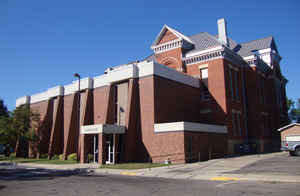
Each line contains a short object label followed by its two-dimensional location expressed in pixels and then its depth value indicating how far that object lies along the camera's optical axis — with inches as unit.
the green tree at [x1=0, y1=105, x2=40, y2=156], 1446.9
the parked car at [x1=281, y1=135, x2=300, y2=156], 983.6
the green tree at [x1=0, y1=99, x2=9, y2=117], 2406.3
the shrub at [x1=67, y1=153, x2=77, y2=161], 1243.5
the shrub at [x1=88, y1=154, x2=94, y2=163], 1097.4
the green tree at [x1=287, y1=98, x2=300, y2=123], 2689.5
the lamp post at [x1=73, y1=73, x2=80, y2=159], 1095.1
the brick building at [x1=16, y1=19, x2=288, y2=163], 1032.8
